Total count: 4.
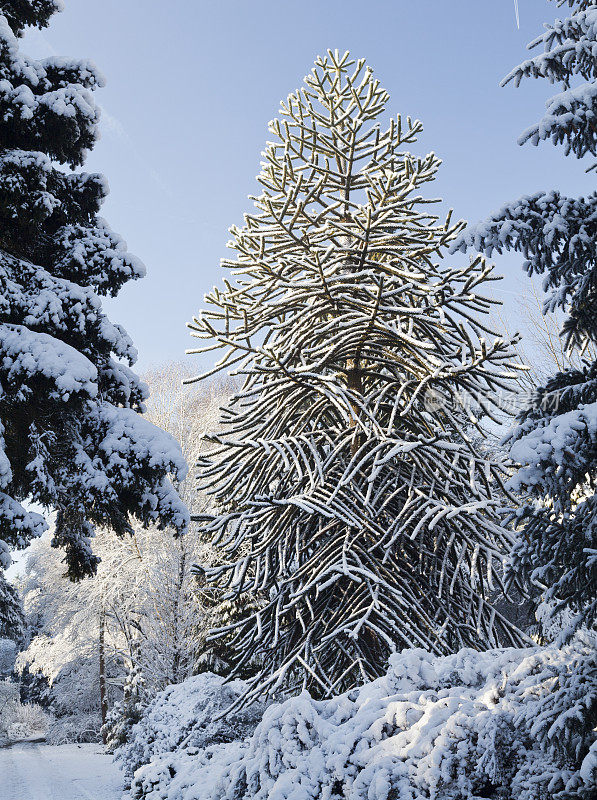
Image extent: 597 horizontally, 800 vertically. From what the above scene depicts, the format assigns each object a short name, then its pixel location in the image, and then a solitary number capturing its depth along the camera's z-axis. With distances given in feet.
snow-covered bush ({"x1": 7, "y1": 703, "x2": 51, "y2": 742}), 79.77
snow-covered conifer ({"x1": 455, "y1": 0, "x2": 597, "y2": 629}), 8.41
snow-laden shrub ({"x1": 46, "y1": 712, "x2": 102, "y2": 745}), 67.21
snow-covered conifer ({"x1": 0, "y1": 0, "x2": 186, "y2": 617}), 19.56
